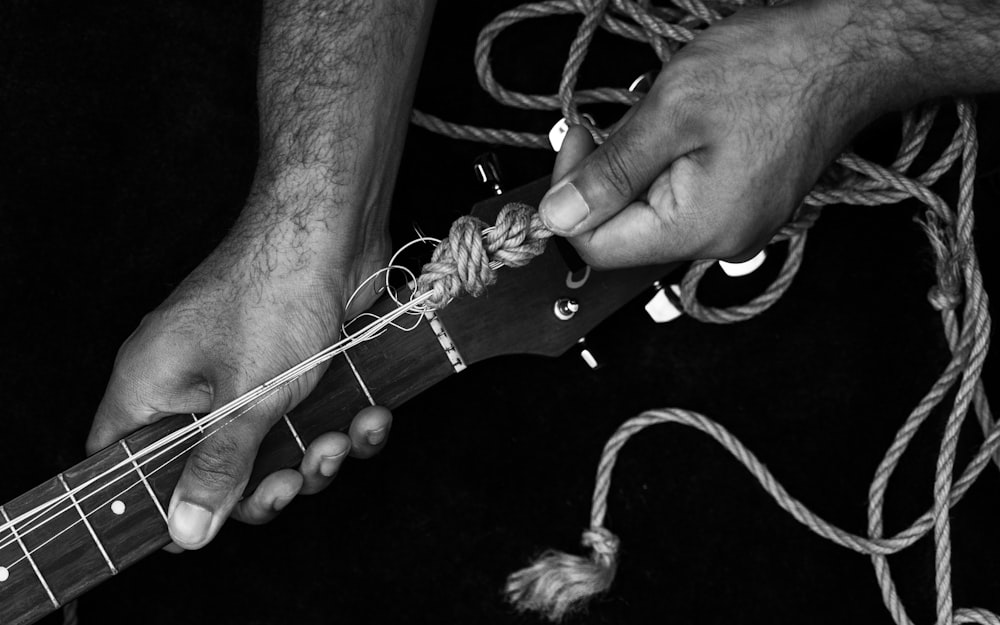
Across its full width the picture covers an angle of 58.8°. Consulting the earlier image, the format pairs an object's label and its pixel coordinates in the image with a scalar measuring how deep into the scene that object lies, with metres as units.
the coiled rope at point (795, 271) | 1.02
